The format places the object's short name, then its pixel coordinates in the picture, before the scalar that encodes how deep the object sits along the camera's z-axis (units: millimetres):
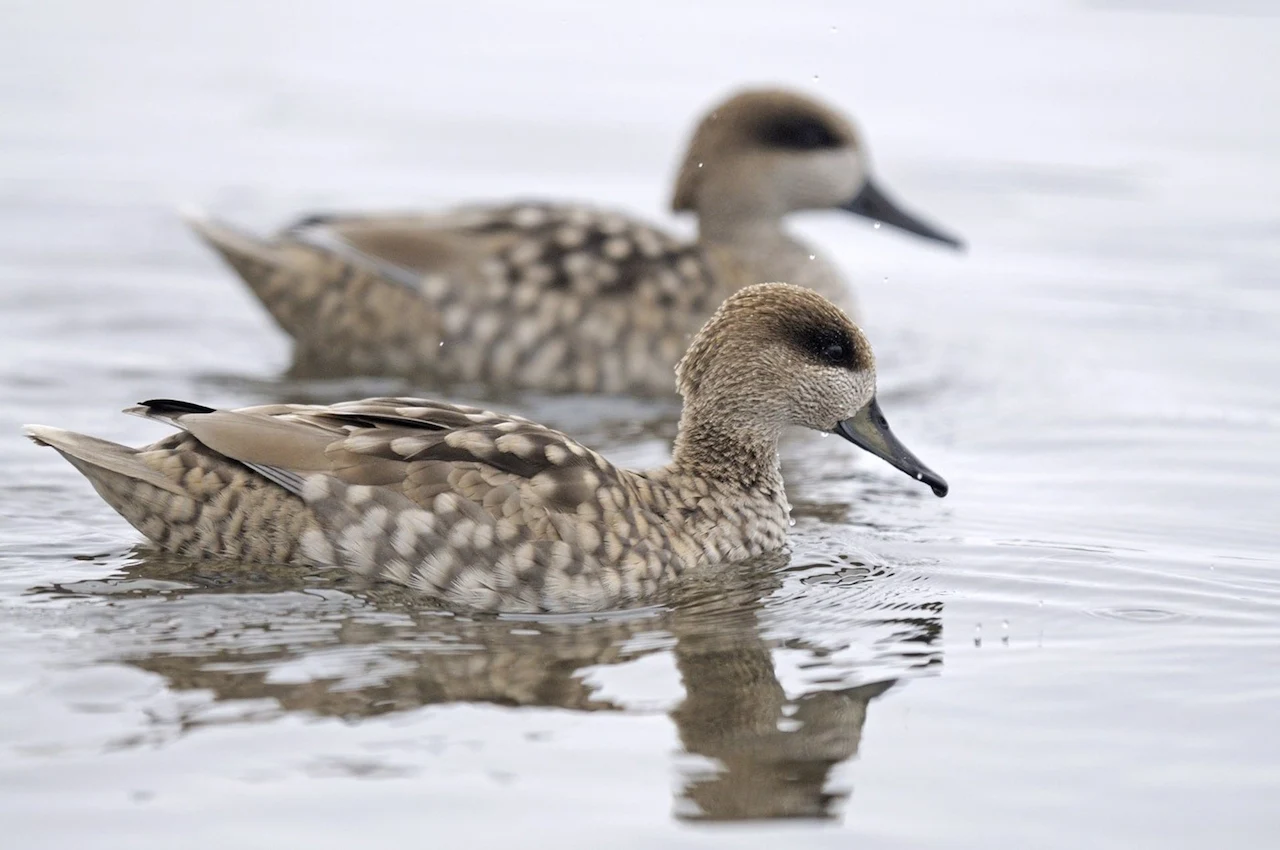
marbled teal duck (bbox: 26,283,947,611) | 14328
